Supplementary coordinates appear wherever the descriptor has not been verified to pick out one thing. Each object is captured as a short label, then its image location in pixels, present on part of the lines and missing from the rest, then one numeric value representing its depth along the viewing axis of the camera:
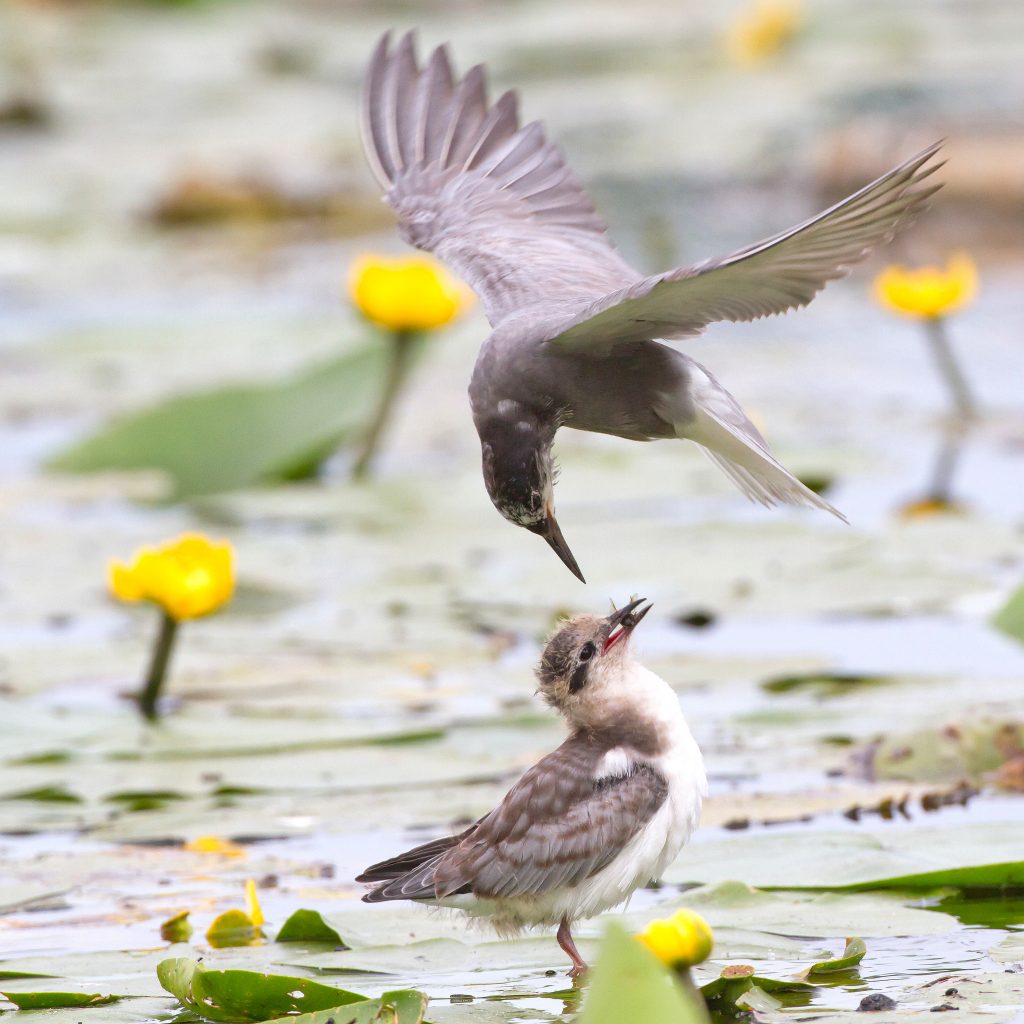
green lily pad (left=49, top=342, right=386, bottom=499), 16.42
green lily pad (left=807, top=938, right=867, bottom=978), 7.63
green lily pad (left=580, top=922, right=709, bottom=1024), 5.42
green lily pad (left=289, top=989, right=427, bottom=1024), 6.73
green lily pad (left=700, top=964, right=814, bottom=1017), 7.21
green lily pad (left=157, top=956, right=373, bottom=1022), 7.27
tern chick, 7.80
